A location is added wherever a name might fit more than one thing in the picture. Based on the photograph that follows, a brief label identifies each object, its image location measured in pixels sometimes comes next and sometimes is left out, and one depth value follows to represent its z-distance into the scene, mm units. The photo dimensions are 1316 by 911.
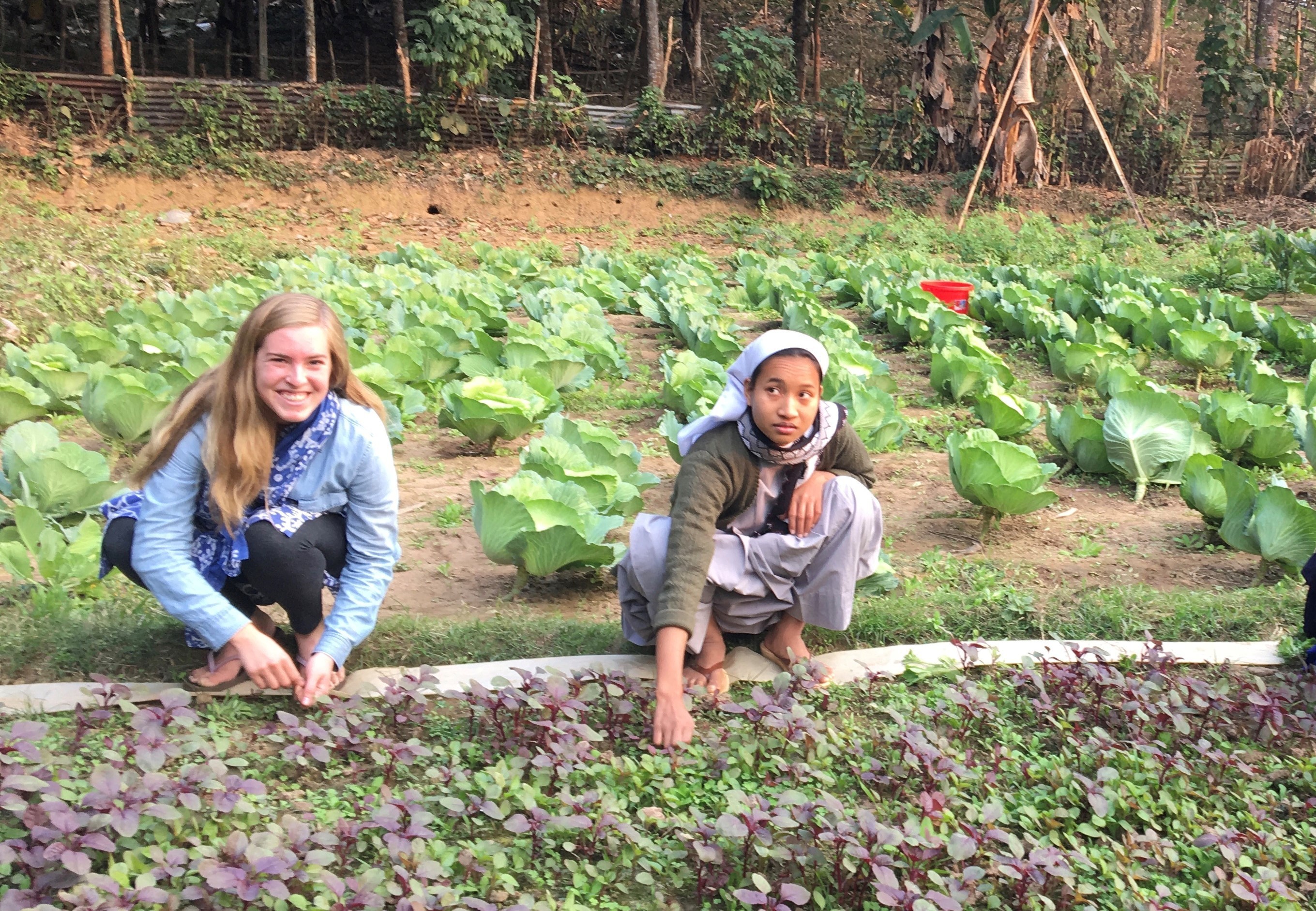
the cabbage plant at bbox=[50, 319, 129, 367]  5418
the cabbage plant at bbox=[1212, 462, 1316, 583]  3523
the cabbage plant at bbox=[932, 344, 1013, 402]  5684
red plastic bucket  8398
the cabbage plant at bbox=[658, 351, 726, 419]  4910
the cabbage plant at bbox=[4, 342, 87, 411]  4836
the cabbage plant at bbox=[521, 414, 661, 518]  3693
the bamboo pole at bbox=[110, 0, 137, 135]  13320
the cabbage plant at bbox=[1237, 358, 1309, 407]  5387
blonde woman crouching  2514
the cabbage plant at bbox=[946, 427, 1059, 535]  3900
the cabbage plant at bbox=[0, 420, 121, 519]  3551
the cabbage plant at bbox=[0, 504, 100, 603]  3047
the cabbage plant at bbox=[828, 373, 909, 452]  4816
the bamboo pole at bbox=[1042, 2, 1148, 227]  9219
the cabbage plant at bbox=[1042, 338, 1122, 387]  5930
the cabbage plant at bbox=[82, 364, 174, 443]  4383
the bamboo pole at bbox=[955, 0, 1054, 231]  10139
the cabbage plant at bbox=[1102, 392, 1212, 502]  4406
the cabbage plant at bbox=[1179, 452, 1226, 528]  3883
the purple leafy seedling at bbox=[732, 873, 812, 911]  1941
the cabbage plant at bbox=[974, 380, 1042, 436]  4789
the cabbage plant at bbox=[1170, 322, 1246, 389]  6367
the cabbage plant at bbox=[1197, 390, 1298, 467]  4699
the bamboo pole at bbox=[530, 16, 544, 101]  15000
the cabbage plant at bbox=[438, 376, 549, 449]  4551
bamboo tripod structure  9336
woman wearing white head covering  2617
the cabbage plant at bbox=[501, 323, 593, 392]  5461
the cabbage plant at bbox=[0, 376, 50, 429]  4555
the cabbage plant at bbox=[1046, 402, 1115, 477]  4605
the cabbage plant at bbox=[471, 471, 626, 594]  3271
